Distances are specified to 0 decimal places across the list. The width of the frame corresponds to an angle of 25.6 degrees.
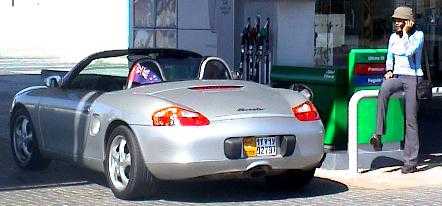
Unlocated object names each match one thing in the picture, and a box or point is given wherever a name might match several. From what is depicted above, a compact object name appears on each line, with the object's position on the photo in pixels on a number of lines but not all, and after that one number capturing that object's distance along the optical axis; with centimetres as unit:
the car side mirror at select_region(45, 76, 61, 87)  1024
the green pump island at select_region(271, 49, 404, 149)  1049
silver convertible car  825
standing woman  991
